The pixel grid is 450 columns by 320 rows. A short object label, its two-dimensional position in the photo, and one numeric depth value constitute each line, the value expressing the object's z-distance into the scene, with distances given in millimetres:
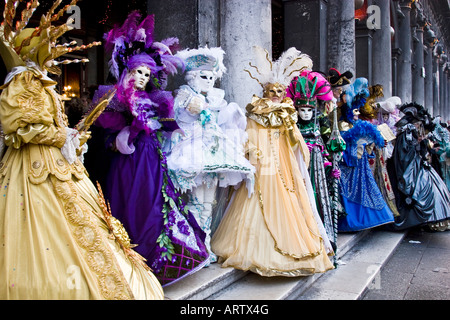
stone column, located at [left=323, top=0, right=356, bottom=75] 7910
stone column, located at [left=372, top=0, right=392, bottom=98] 10695
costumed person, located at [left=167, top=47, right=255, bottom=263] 3443
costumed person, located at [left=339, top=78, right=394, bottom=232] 5672
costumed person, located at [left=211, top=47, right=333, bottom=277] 3680
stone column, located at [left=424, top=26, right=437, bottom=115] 19672
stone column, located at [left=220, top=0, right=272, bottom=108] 4781
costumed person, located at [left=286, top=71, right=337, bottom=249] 4543
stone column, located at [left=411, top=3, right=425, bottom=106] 16984
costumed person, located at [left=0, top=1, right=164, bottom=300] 2121
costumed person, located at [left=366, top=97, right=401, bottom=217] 6453
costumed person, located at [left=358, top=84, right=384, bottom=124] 6336
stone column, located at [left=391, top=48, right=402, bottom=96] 13812
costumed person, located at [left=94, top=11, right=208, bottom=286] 3023
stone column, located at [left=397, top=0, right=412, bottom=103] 13852
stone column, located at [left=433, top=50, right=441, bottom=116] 22812
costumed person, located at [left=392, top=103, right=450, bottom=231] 6410
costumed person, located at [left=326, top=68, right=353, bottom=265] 4918
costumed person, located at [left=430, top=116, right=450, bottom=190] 8225
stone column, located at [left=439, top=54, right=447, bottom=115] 25552
